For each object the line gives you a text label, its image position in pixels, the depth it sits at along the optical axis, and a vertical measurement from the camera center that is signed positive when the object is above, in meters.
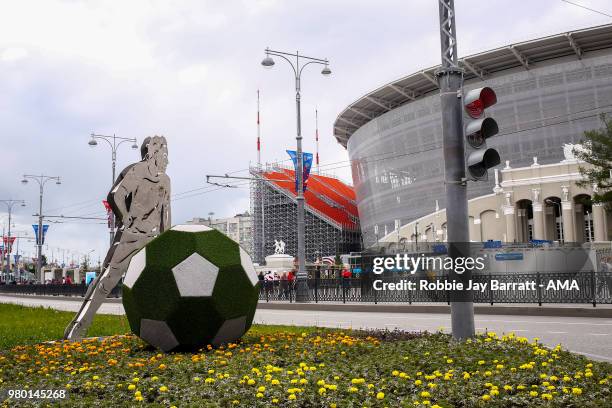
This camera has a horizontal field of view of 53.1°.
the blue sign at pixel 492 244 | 29.80 +1.80
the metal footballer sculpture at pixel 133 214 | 10.80 +1.29
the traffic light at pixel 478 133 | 7.27 +1.75
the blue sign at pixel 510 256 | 24.66 +0.94
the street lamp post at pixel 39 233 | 48.66 +4.25
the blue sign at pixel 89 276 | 55.25 +0.94
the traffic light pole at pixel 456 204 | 7.74 +0.97
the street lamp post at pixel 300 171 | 25.55 +4.89
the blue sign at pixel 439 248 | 31.38 +1.76
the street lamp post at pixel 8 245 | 56.06 +4.10
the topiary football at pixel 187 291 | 7.90 -0.08
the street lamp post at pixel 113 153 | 38.31 +8.53
